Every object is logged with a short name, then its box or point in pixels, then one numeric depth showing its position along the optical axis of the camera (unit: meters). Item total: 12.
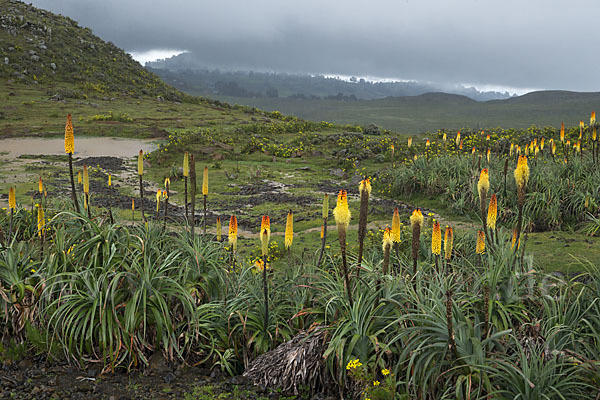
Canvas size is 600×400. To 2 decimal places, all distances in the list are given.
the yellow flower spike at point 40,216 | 5.75
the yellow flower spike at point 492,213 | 4.42
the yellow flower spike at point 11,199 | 5.50
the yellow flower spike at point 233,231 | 4.56
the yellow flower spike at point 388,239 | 4.15
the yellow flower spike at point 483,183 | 4.38
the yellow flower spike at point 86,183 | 5.48
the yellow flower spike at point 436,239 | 4.11
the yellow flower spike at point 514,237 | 4.71
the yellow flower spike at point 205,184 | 5.42
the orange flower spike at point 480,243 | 4.49
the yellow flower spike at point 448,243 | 4.26
